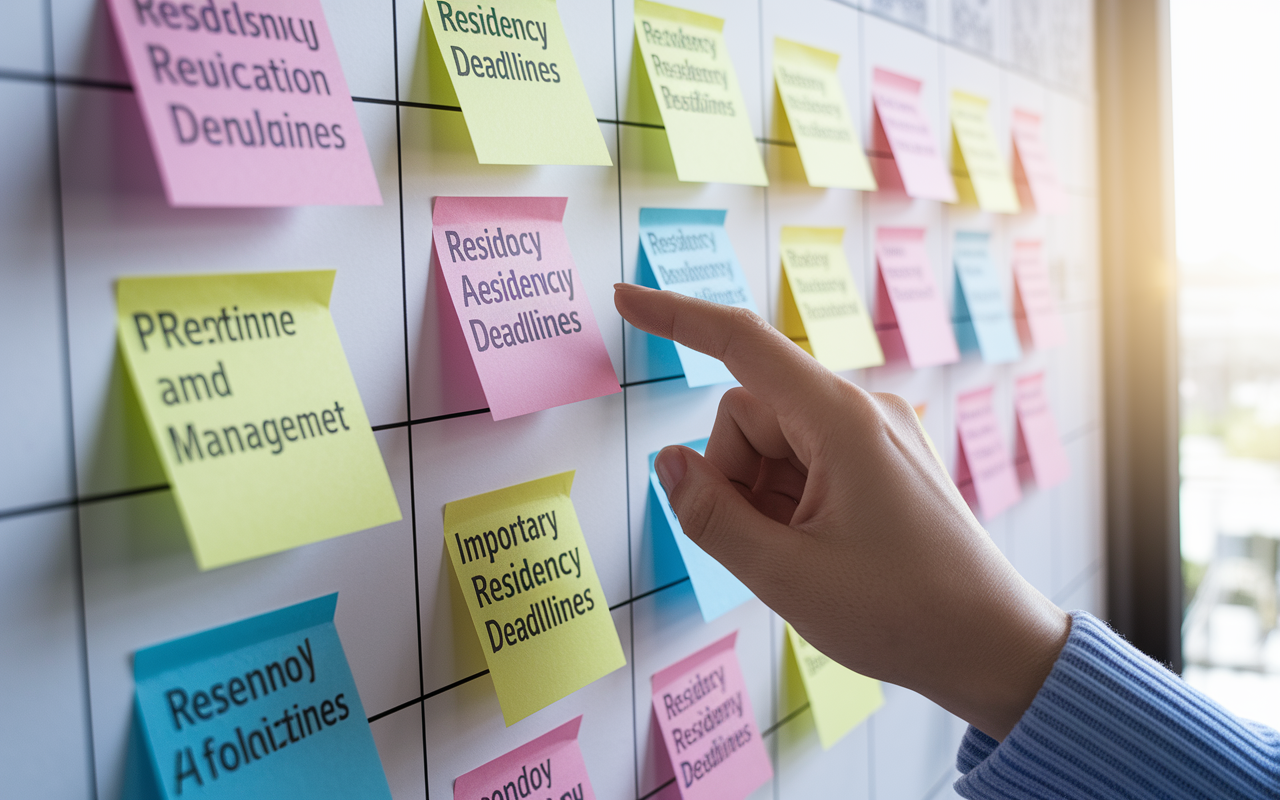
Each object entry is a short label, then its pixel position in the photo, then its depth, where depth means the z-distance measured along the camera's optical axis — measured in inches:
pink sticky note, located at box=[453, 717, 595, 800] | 21.0
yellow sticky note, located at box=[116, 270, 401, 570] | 14.8
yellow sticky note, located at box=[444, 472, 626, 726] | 20.5
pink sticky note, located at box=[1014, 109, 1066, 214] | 47.3
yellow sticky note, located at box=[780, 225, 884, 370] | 30.5
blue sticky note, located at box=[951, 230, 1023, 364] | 41.7
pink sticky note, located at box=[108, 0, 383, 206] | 14.5
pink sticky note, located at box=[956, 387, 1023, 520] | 41.7
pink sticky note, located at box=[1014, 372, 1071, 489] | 47.8
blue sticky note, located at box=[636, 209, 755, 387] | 25.0
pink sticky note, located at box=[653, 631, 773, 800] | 26.2
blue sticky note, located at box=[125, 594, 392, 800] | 15.4
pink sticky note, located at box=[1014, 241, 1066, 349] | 47.3
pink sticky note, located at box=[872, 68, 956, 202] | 35.4
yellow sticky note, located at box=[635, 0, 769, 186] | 24.5
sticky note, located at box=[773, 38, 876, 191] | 30.0
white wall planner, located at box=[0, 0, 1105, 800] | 14.0
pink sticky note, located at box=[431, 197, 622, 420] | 19.9
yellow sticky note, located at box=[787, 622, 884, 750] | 31.5
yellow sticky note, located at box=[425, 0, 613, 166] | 19.5
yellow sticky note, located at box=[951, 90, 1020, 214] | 41.1
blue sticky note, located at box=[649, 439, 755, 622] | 26.0
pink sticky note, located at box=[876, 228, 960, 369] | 35.7
